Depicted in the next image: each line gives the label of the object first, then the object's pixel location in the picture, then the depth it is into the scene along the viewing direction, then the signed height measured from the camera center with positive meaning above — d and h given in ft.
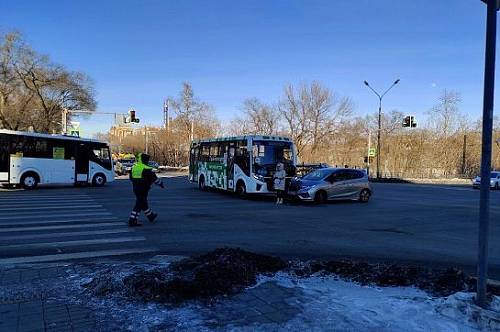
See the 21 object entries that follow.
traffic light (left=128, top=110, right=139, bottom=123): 139.54 +12.16
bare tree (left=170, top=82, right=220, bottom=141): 249.34 +22.86
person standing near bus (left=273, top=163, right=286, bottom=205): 64.13 -2.38
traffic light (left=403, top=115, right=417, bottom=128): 147.21 +14.30
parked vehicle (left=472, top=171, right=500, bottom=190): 138.92 -3.21
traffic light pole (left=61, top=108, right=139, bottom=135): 148.05 +11.07
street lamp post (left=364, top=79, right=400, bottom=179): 158.92 +19.16
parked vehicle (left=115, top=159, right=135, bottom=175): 180.14 -2.63
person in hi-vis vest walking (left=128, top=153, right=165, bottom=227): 39.88 -1.77
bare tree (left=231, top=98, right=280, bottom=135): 248.52 +20.95
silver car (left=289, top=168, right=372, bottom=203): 64.95 -2.80
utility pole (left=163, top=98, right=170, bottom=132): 271.04 +24.84
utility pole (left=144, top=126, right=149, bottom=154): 295.28 +11.41
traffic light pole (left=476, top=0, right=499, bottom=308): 15.29 +0.98
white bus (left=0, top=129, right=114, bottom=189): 81.92 -0.54
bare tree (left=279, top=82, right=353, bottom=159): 234.50 +20.61
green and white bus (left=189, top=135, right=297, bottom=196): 69.51 +0.34
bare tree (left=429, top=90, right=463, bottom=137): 243.75 +21.86
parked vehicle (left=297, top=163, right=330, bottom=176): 135.95 -0.91
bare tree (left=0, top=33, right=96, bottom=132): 165.37 +23.70
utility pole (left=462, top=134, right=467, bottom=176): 212.43 +7.81
